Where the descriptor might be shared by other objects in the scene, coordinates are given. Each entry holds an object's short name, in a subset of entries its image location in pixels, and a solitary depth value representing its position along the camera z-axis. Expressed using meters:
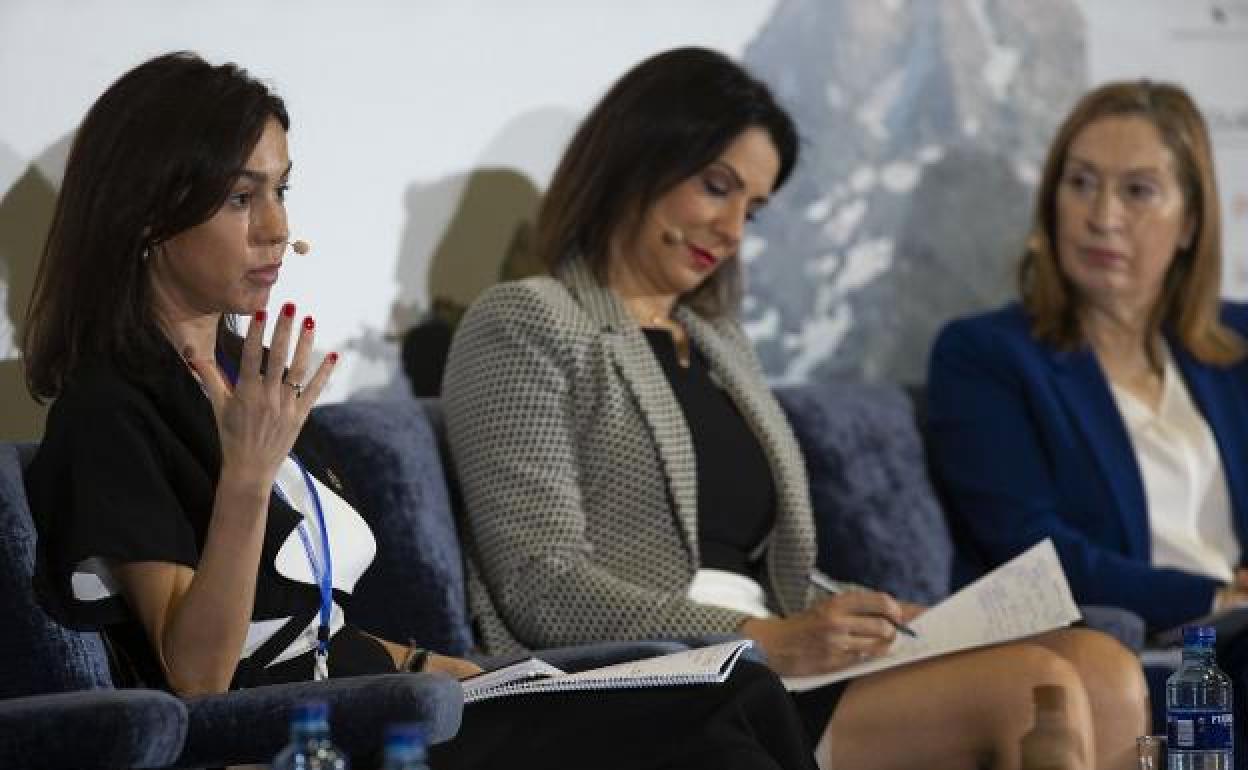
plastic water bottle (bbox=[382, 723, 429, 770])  3.86
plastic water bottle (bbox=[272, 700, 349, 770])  4.12
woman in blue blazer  8.48
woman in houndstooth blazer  6.59
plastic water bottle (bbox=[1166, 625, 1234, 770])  5.56
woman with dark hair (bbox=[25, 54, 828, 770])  4.94
